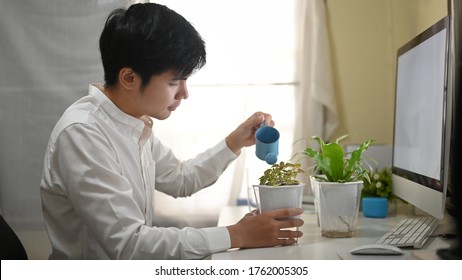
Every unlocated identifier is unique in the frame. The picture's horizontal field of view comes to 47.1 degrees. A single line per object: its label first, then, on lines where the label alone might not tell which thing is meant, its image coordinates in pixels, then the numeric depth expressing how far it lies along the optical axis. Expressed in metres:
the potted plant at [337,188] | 0.95
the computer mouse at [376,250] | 0.83
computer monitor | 0.90
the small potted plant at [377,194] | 1.21
